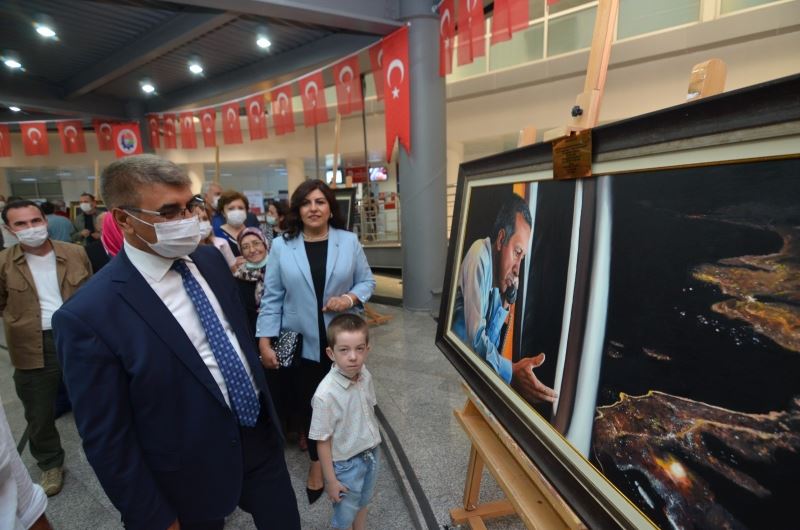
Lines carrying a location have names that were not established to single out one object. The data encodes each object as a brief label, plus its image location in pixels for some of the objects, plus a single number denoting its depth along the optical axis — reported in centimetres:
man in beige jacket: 204
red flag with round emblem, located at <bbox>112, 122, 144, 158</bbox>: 941
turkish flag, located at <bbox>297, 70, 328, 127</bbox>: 632
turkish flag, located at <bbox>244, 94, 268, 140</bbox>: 757
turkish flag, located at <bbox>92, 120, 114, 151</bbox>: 948
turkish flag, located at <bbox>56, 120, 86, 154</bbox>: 940
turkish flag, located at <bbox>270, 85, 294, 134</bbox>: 712
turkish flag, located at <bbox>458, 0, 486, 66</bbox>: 370
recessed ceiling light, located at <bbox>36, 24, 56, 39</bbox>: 561
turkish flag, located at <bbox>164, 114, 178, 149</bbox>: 933
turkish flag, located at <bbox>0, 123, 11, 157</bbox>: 910
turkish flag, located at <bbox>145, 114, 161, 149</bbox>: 946
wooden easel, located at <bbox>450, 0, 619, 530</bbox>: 94
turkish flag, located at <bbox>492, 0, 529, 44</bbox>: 327
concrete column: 452
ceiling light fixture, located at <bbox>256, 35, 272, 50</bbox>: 609
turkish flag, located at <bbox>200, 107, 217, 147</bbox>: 853
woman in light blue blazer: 191
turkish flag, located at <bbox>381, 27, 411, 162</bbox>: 464
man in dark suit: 96
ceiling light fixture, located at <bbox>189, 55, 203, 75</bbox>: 719
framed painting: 54
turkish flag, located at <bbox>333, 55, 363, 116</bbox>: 549
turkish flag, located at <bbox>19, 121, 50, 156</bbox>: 918
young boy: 139
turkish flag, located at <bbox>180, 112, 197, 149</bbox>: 905
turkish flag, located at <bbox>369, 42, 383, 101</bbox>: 504
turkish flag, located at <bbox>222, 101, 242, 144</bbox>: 811
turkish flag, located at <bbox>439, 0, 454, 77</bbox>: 417
